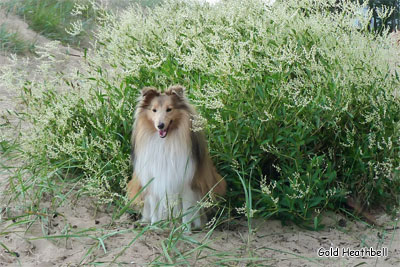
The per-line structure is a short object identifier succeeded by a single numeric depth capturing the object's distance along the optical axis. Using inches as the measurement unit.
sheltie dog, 144.0
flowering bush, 155.1
